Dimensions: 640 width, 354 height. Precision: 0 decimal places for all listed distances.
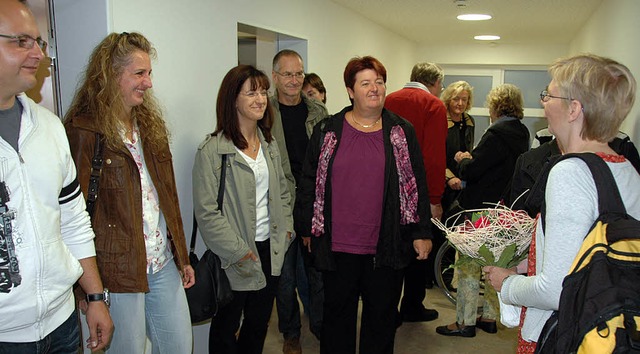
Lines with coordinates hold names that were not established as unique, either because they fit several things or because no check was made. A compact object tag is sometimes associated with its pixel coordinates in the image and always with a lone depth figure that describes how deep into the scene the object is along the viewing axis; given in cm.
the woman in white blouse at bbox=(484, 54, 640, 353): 129
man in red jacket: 327
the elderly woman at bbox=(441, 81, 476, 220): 414
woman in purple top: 247
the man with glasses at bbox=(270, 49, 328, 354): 296
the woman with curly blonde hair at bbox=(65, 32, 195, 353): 178
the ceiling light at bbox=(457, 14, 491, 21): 504
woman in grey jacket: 230
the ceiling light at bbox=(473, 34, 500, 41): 697
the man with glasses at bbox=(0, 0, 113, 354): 133
